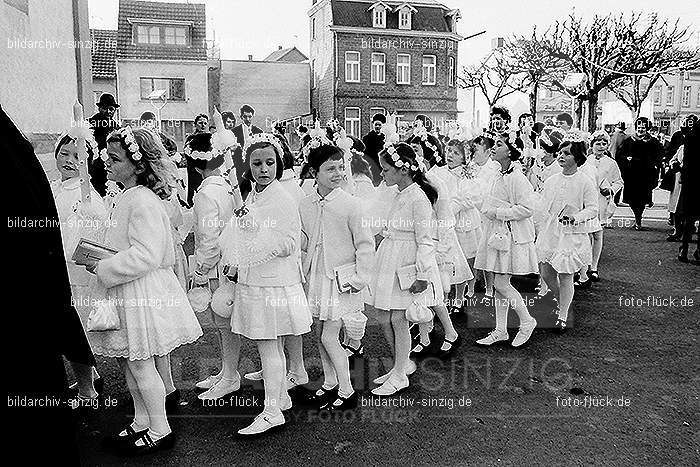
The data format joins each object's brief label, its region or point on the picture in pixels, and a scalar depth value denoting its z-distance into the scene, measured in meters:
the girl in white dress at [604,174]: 10.34
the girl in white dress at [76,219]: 4.90
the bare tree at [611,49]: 22.02
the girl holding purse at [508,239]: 6.27
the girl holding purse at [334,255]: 4.73
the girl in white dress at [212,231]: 4.95
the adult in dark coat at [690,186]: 9.97
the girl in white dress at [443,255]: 5.47
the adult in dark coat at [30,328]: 2.25
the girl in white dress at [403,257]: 5.07
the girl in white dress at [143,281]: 3.99
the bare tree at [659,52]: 23.19
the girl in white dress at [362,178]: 7.79
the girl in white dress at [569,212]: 6.66
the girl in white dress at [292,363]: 5.33
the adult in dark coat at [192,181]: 6.58
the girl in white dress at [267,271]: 4.41
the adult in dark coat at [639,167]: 13.62
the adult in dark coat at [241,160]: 4.91
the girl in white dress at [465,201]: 7.47
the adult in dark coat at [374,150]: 7.98
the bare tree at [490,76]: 22.20
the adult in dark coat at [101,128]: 7.01
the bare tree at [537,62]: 22.02
